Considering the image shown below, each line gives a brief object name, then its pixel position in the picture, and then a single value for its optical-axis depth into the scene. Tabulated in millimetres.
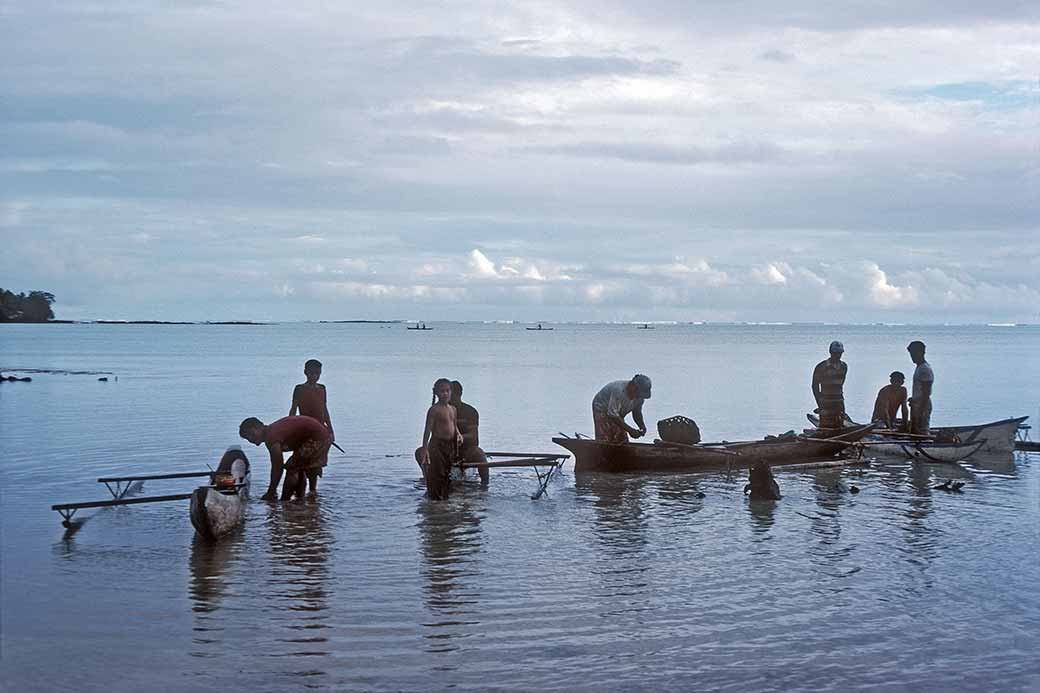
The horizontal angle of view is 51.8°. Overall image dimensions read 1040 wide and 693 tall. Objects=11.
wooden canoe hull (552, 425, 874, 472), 19391
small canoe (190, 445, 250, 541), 12906
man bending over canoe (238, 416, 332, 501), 14977
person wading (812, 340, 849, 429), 20781
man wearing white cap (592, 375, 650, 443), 18406
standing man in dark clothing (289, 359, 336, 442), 16109
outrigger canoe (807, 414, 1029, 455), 22719
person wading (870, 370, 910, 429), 24031
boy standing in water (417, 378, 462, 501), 15773
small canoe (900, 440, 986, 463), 21766
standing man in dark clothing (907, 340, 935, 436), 21016
